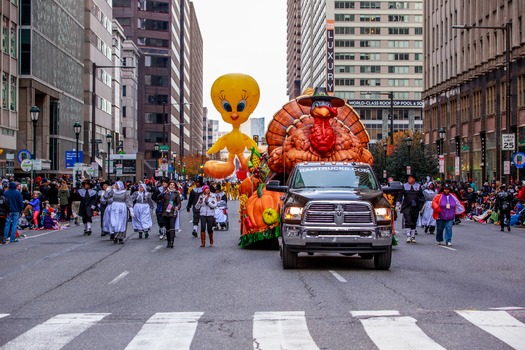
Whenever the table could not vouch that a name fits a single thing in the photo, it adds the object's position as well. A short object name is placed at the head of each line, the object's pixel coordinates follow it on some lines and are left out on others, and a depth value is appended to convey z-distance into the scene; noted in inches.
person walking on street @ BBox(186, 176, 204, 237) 1006.4
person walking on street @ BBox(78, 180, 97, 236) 1077.8
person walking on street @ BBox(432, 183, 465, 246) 860.6
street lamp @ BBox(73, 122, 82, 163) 1688.0
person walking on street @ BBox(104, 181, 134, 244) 928.3
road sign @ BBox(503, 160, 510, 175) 1338.6
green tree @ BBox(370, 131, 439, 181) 2422.5
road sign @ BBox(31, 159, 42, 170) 1303.9
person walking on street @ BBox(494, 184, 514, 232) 1171.3
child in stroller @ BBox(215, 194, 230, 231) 1178.0
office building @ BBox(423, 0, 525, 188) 1958.7
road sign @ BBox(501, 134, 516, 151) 1299.2
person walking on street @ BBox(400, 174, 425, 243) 922.7
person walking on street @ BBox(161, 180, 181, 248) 867.5
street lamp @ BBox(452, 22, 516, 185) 1330.0
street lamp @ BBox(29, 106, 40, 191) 1399.9
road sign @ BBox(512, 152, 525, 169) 1270.9
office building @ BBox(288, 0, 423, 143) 5004.9
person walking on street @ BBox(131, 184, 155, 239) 1003.3
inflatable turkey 791.7
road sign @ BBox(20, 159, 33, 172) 1290.6
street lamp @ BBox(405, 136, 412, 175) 1936.5
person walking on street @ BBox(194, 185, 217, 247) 847.1
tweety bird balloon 1002.1
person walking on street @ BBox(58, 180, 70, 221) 1328.7
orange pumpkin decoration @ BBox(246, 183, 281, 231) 779.4
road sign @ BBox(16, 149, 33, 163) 1342.3
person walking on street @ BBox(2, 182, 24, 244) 941.8
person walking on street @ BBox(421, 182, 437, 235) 1049.3
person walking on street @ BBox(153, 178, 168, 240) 959.6
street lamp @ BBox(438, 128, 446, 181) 1862.0
